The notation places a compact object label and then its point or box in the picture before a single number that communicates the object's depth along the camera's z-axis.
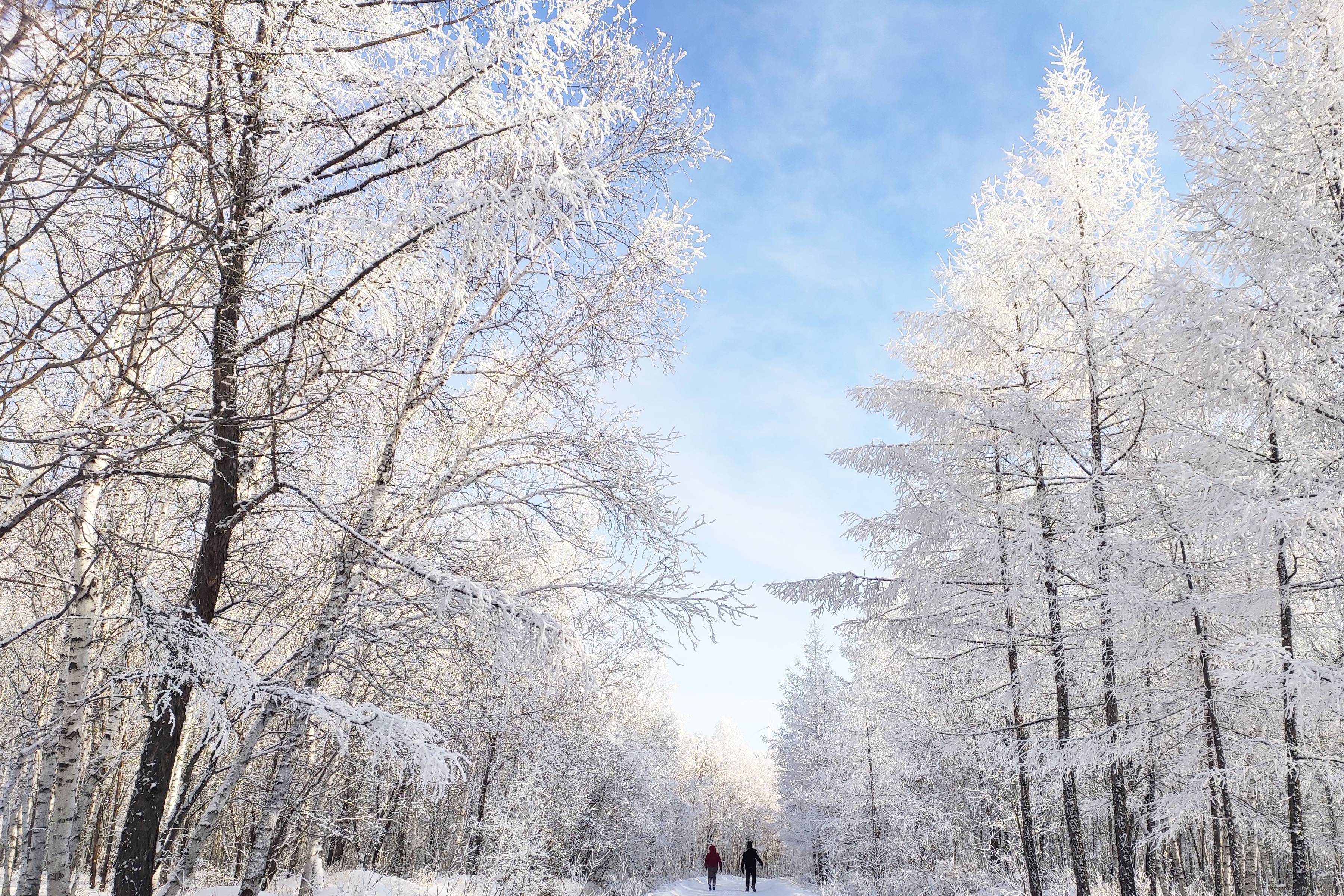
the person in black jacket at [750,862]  20.91
